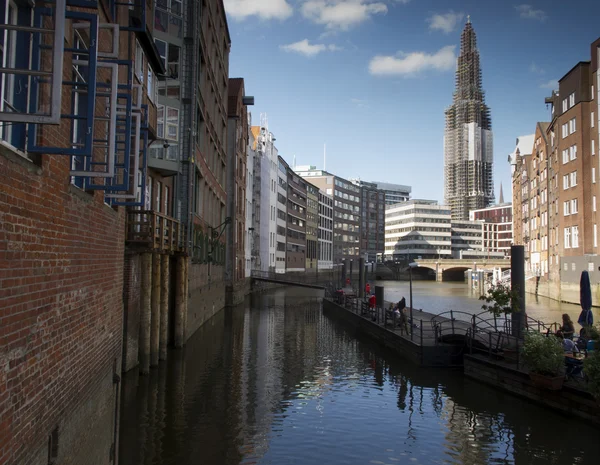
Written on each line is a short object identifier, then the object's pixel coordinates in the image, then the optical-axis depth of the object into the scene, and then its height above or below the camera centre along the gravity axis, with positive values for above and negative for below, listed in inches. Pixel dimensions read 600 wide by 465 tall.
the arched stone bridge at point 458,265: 4498.0 +18.6
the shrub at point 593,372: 520.7 -97.3
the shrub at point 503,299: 788.6 -44.9
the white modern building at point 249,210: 2626.7 +272.1
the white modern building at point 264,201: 3102.9 +371.1
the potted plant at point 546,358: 612.4 -100.8
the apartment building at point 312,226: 4598.9 +333.9
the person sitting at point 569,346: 681.0 -95.5
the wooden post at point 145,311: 776.9 -68.9
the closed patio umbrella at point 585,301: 743.7 -45.4
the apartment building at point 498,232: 7573.8 +482.9
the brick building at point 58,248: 201.8 +6.3
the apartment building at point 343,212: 5880.9 +591.6
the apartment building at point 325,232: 5157.5 +319.0
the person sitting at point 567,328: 728.6 -80.8
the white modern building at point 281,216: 3599.9 +327.1
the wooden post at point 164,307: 902.0 -71.9
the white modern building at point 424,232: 6688.0 +420.4
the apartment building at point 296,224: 3978.8 +308.9
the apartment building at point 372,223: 6712.6 +537.2
